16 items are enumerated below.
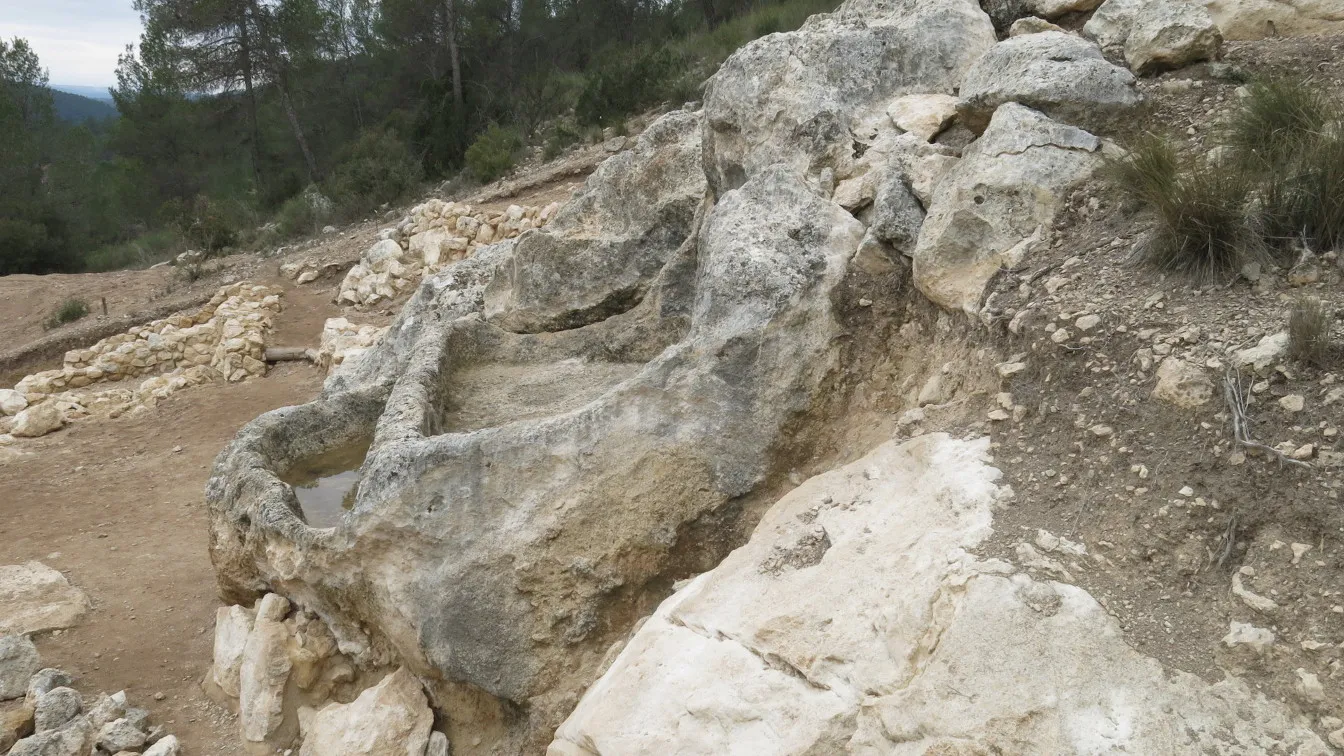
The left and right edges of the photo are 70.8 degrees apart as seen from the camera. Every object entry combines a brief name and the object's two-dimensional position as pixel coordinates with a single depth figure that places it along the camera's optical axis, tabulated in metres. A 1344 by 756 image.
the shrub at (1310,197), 2.73
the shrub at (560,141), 15.40
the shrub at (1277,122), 3.01
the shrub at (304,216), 16.27
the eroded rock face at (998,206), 3.42
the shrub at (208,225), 15.80
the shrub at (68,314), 13.33
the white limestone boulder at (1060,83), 3.76
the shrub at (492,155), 15.34
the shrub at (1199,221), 2.80
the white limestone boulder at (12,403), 9.77
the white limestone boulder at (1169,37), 4.10
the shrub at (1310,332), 2.34
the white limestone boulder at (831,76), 4.77
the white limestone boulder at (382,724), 3.84
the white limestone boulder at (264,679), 4.27
